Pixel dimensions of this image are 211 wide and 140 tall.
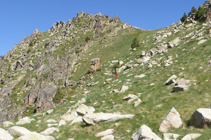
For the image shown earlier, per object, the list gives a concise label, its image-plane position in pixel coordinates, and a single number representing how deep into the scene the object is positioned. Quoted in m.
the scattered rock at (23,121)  16.68
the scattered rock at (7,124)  16.56
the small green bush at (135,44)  60.06
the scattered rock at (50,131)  12.38
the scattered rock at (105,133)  11.31
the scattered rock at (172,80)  18.54
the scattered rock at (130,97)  18.57
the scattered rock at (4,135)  9.34
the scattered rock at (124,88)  22.55
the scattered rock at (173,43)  37.74
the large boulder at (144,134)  8.73
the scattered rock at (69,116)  16.41
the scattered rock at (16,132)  10.51
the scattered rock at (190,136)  8.11
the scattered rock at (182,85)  15.81
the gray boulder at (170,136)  8.72
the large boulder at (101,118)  13.18
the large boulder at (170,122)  10.23
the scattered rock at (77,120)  14.76
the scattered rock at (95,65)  55.39
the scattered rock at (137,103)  16.14
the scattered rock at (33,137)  8.92
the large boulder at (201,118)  8.84
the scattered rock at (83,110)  16.85
